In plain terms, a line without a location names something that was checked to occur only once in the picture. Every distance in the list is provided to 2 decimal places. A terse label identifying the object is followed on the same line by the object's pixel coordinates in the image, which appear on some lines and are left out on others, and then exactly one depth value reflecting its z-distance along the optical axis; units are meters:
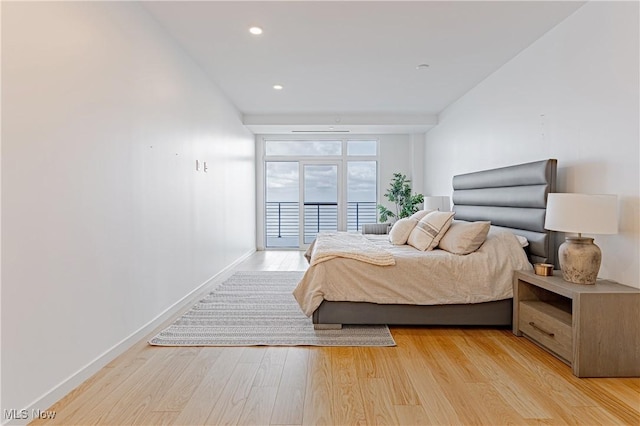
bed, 2.93
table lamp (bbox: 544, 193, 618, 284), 2.27
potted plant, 6.91
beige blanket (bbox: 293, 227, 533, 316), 2.92
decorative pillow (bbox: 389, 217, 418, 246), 4.01
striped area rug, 2.72
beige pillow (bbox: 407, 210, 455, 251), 3.50
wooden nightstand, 2.15
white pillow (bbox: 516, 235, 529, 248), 3.10
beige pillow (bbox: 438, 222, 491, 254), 3.08
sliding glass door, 7.83
